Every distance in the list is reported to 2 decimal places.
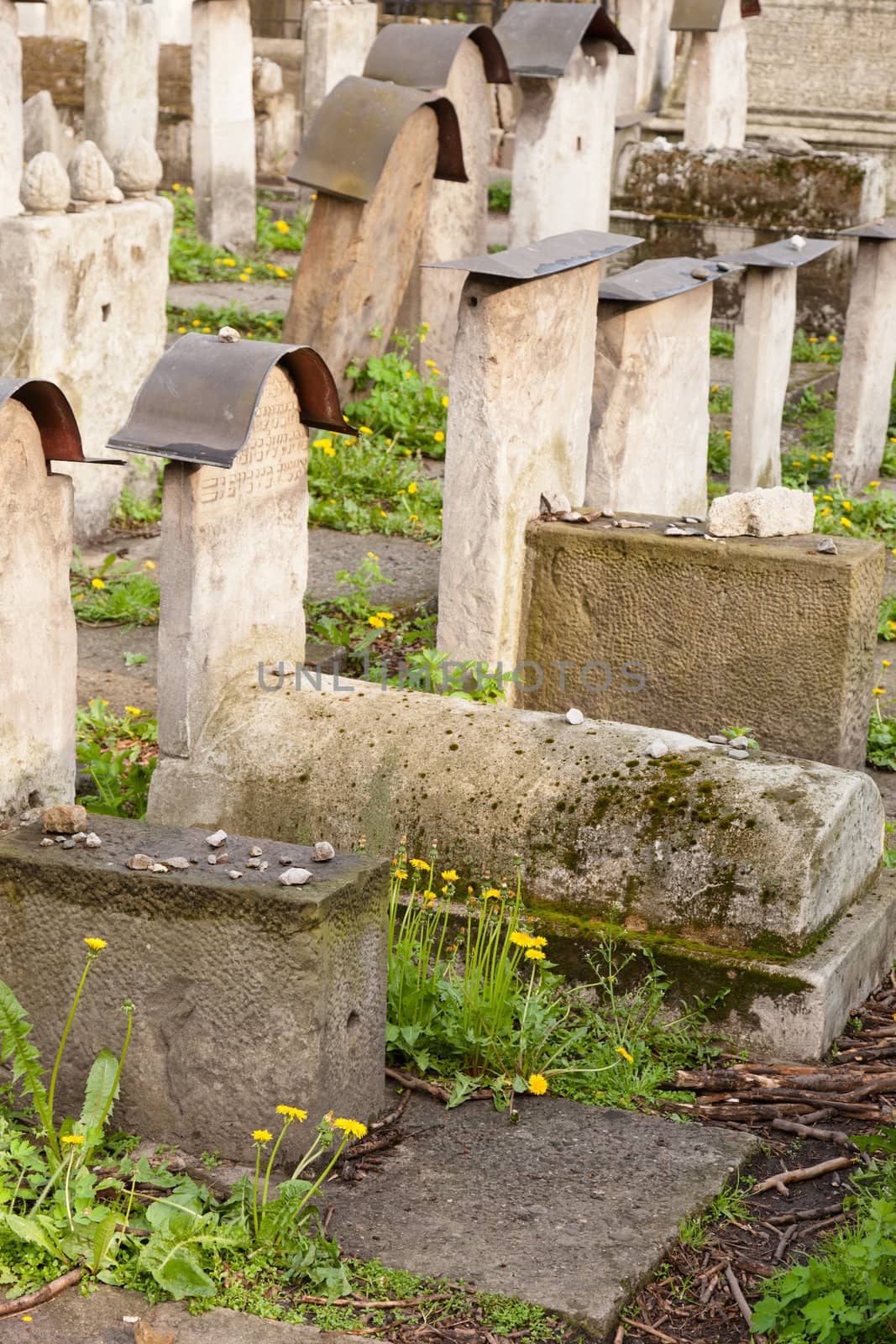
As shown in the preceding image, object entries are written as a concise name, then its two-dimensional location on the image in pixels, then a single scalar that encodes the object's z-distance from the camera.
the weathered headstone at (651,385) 12.22
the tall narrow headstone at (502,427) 10.32
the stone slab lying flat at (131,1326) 5.50
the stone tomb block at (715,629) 9.93
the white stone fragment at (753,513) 10.13
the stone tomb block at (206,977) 6.35
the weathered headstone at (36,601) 7.98
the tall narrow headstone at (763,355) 15.73
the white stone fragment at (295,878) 6.42
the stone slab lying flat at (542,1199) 5.92
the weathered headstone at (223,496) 8.48
